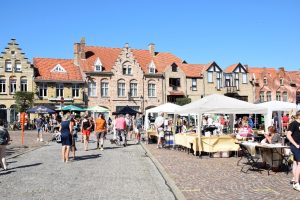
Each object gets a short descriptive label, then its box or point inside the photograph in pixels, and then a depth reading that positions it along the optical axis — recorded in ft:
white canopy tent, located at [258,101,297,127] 60.40
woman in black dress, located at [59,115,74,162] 37.75
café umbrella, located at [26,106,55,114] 84.44
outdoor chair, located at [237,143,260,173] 32.15
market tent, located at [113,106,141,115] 76.85
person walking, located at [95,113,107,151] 51.29
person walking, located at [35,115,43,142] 68.88
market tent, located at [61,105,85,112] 96.04
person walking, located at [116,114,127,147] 58.78
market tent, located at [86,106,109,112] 92.79
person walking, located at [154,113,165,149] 55.77
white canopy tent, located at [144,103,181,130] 65.63
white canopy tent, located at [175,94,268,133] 43.39
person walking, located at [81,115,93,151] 51.71
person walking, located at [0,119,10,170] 32.92
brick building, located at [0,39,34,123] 126.10
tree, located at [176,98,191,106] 140.93
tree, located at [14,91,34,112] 118.85
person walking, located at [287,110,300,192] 24.70
